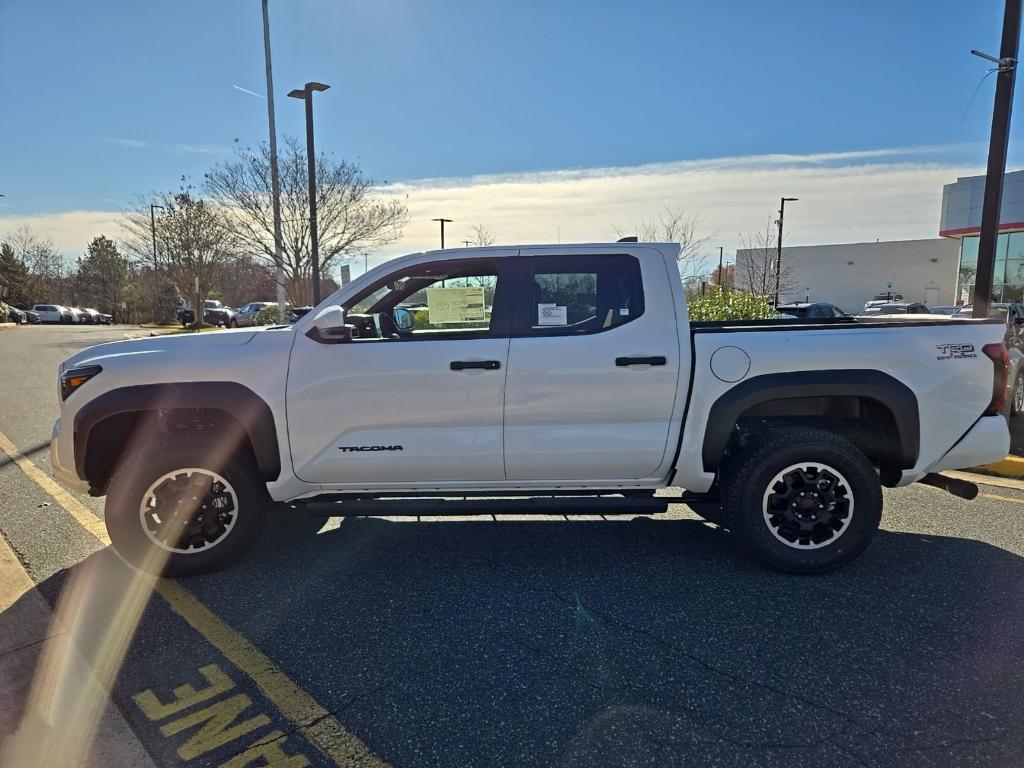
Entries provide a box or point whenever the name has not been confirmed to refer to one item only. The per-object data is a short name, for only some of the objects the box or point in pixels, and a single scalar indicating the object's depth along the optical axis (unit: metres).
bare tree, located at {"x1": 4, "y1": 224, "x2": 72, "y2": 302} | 65.54
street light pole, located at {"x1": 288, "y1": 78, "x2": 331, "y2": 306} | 15.02
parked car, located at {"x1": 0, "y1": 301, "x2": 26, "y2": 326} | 45.69
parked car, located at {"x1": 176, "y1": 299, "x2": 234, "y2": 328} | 41.16
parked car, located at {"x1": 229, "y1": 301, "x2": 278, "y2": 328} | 39.42
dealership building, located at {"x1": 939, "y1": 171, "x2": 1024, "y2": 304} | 27.62
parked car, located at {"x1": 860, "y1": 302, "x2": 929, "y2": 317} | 26.47
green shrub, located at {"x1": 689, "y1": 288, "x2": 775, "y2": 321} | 10.90
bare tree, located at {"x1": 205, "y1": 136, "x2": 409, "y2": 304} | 18.64
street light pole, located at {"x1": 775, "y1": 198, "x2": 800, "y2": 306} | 24.93
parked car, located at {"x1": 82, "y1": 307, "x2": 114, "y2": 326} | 54.12
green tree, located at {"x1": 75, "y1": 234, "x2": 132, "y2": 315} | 62.84
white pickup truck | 3.73
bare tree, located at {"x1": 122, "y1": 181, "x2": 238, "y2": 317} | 33.78
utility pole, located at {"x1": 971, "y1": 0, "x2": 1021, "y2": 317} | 7.22
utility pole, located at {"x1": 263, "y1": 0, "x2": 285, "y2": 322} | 16.23
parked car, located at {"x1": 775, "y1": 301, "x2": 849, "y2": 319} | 15.99
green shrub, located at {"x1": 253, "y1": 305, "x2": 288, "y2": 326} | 24.04
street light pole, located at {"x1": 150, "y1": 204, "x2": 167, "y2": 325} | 34.78
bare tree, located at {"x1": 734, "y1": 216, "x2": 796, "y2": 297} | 23.49
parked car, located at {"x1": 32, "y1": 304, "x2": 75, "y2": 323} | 52.34
